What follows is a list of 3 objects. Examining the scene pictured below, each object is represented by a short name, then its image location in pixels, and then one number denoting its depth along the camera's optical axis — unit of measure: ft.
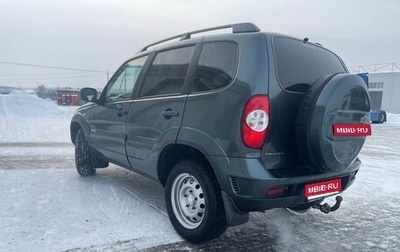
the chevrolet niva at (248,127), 8.21
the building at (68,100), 99.09
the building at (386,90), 110.42
